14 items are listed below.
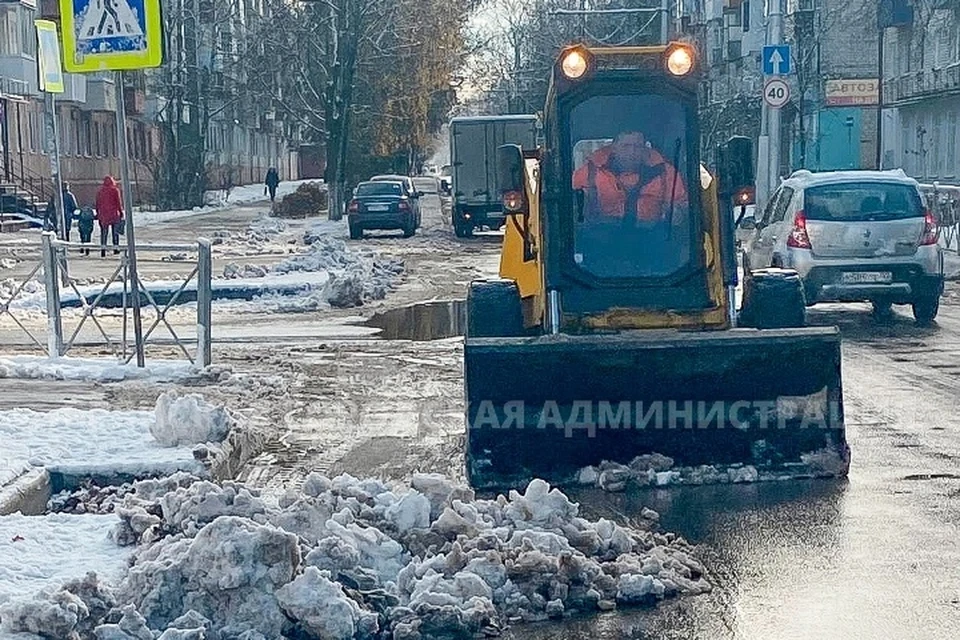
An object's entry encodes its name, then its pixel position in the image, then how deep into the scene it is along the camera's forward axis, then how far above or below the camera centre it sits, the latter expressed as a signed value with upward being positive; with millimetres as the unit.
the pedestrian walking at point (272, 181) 68125 -1502
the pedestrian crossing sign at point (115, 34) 12188 +920
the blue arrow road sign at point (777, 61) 28781 +1477
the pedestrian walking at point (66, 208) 36344 -1438
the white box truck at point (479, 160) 39562 -402
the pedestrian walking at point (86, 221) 34619 -1592
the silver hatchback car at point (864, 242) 16609 -1126
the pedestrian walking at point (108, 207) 31359 -1167
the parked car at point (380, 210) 40719 -1696
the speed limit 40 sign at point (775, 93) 28250 +859
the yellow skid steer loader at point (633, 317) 8570 -1104
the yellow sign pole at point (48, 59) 19203 +1154
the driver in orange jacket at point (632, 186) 9711 -276
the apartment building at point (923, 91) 53562 +1668
